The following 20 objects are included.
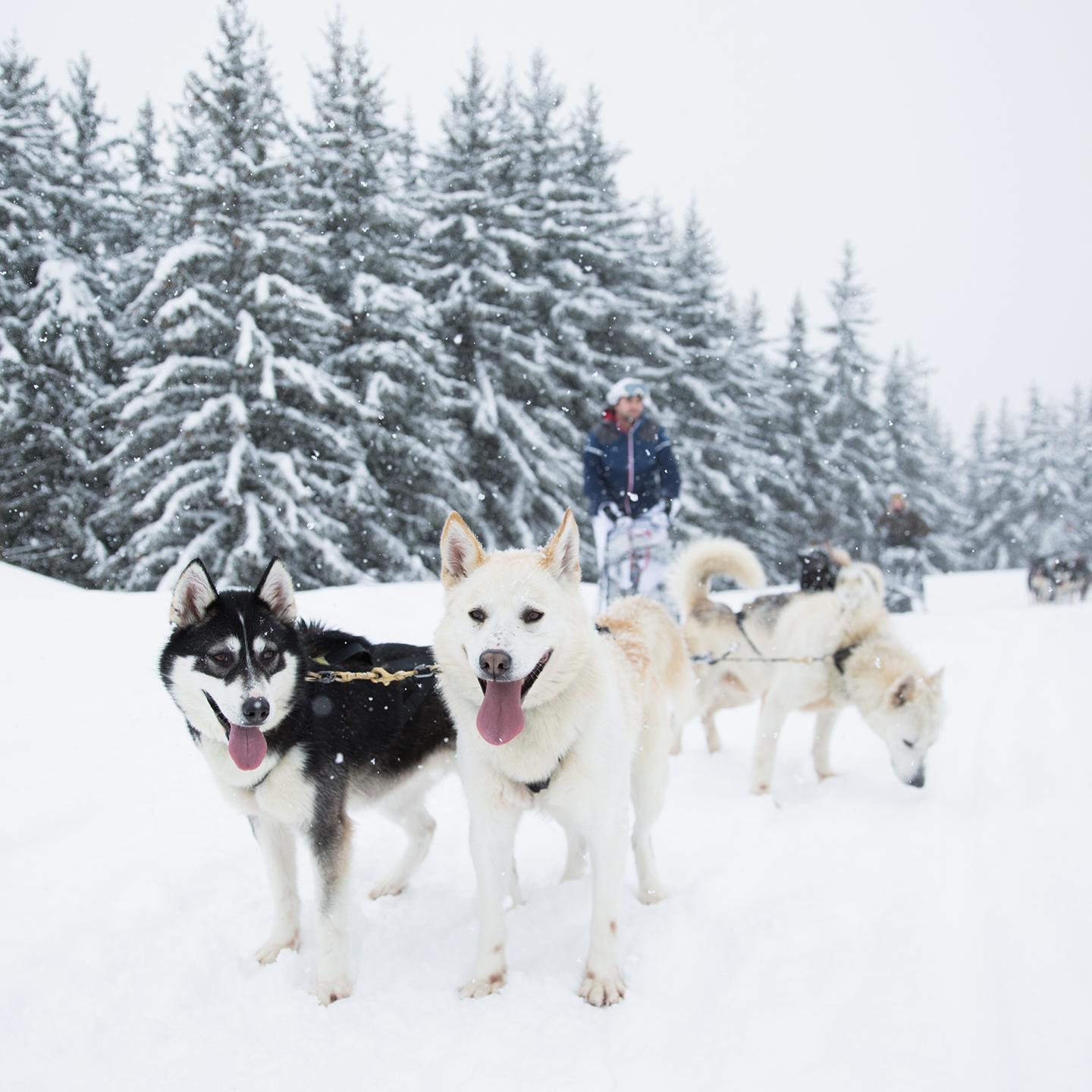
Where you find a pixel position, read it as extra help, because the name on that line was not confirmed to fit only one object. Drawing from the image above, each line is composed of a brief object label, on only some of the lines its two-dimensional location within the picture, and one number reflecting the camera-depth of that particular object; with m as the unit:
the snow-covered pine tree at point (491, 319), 16.77
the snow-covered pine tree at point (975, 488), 39.66
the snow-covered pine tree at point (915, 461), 29.31
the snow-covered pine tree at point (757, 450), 22.12
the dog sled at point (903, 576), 15.20
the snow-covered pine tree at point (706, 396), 20.38
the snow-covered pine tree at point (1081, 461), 37.78
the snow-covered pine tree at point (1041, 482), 36.41
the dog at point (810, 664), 4.46
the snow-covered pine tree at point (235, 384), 13.20
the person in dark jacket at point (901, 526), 15.09
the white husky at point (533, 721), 2.46
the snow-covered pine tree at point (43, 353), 15.71
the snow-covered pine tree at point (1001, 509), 37.88
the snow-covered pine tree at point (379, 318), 15.30
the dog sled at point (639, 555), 6.63
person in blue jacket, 6.64
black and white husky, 2.51
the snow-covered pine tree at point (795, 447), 24.53
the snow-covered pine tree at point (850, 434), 25.67
